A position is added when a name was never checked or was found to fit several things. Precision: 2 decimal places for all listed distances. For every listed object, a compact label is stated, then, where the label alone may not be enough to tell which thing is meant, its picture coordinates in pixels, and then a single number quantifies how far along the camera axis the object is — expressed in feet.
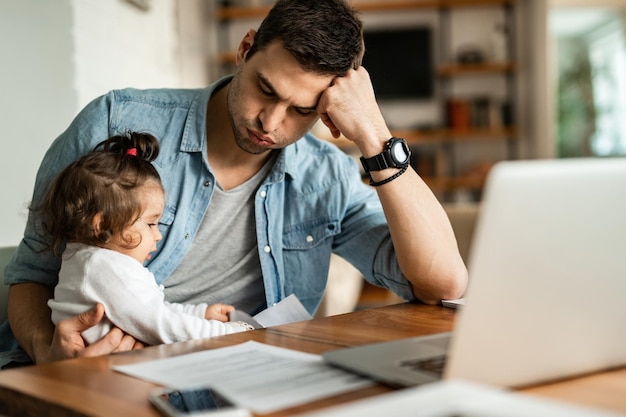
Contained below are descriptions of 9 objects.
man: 4.65
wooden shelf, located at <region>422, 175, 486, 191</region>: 21.93
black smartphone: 2.17
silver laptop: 2.11
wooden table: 2.32
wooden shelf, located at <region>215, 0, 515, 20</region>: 21.98
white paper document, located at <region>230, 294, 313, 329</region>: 4.46
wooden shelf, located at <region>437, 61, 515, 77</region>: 22.00
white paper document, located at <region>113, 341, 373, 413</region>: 2.35
